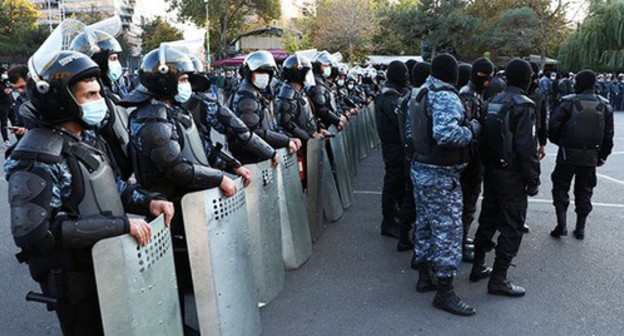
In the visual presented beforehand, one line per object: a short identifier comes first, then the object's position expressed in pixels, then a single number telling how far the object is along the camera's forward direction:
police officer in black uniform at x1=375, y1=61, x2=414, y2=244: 5.38
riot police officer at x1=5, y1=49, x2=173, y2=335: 1.96
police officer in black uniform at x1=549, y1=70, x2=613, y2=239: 5.14
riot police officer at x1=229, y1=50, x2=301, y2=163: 4.55
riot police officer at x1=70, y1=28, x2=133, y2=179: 3.31
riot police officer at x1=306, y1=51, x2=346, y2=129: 6.25
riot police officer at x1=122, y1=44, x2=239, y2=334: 2.83
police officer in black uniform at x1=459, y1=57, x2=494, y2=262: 4.48
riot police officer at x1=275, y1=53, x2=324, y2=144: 5.21
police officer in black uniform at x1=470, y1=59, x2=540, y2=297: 3.67
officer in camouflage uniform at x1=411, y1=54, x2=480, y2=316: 3.42
